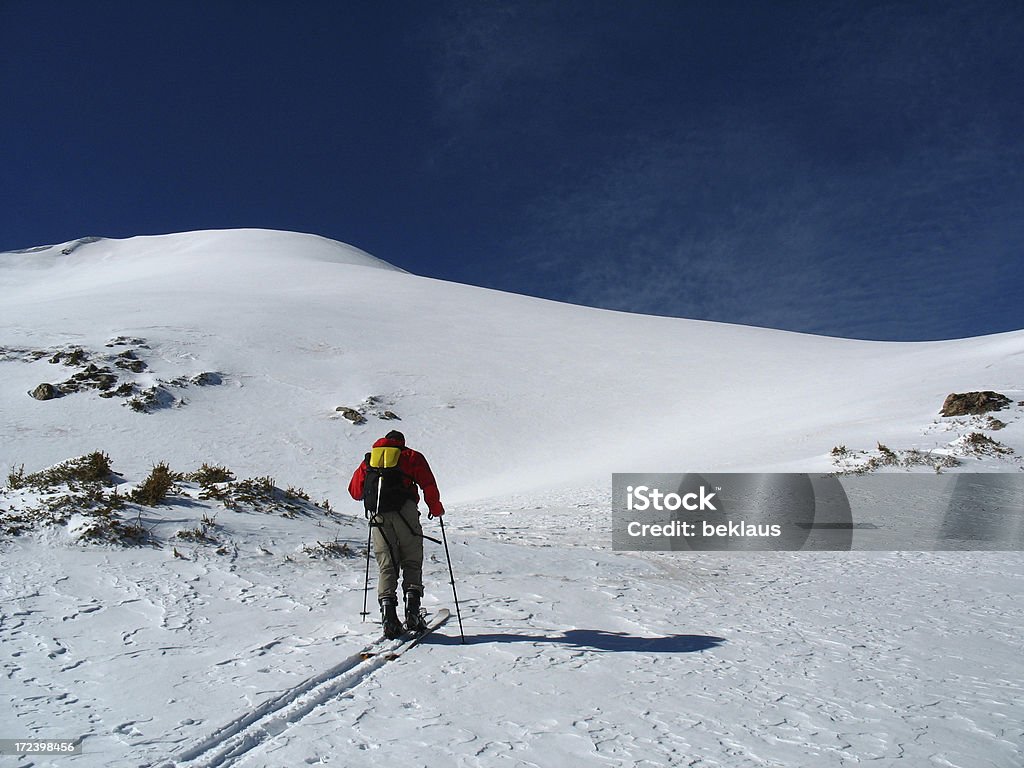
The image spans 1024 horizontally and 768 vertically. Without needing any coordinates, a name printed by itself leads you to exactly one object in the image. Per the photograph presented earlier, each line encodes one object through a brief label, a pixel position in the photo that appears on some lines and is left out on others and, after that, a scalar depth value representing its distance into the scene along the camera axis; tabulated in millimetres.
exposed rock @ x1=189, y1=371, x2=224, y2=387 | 24812
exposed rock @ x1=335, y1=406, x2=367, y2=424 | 24188
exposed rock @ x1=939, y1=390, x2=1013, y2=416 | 18828
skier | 5598
